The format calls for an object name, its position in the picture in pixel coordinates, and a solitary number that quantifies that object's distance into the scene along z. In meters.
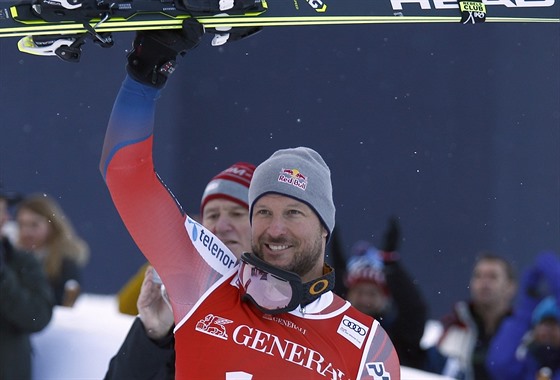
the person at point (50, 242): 11.67
